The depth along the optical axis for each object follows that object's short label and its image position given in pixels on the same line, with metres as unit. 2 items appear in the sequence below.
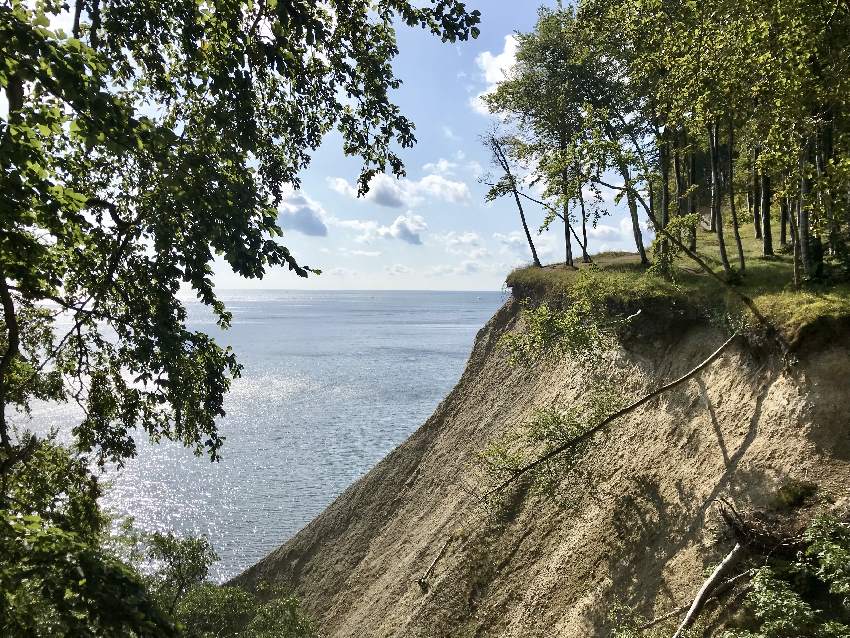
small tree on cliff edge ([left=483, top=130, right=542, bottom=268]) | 34.14
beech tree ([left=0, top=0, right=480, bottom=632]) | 5.23
